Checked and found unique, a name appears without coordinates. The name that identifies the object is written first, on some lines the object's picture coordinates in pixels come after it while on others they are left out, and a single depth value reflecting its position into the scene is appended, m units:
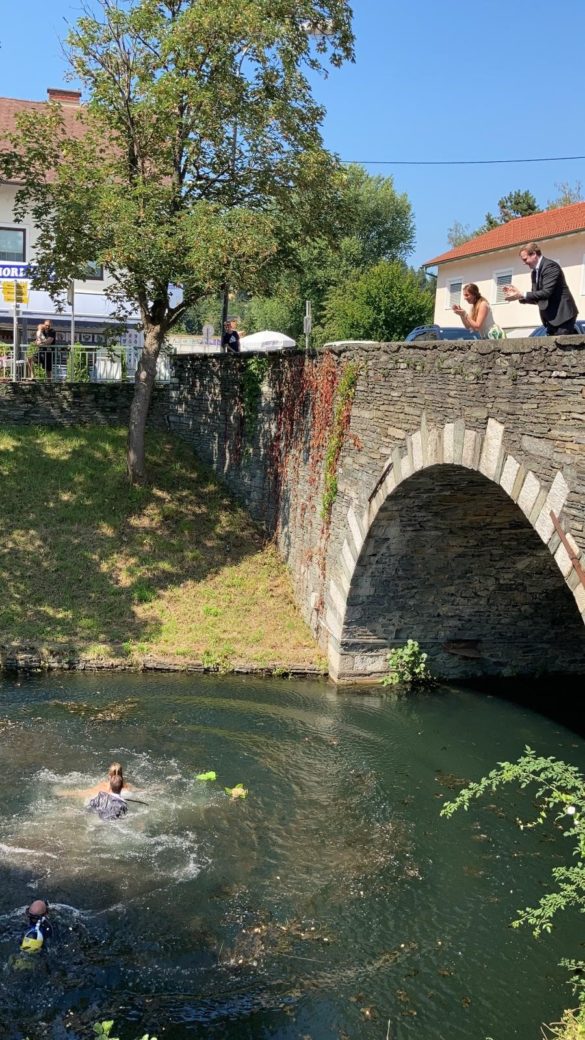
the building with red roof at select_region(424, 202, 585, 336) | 26.41
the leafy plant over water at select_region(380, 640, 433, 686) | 15.80
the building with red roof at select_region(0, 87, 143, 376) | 30.28
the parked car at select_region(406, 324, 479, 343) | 17.16
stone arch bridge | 9.35
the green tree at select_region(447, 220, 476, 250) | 80.50
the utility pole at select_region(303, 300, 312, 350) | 21.29
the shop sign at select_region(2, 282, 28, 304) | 22.86
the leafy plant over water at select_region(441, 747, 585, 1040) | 7.10
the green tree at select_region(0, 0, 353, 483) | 17.00
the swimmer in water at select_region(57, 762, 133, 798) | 10.91
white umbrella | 30.54
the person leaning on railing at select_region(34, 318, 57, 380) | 25.00
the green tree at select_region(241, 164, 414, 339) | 49.53
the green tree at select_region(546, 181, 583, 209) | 61.28
